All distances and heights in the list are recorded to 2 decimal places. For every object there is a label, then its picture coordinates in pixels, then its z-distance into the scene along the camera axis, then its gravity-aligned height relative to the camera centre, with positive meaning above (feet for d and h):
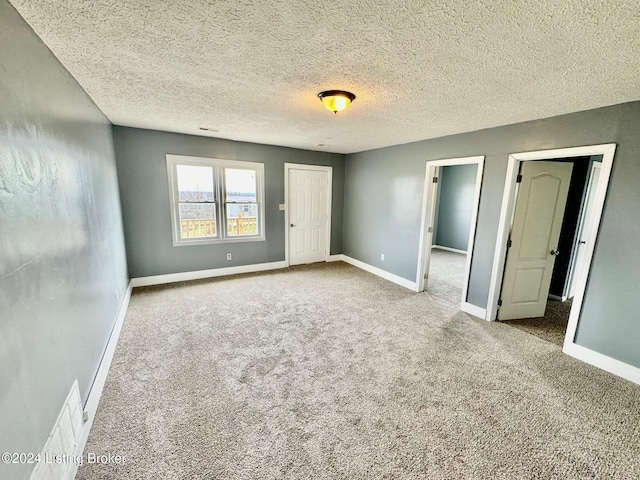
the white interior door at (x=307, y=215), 17.30 -1.31
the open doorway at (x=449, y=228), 11.98 -2.19
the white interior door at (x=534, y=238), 9.94 -1.45
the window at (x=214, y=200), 13.84 -0.33
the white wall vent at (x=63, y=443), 3.76 -4.08
